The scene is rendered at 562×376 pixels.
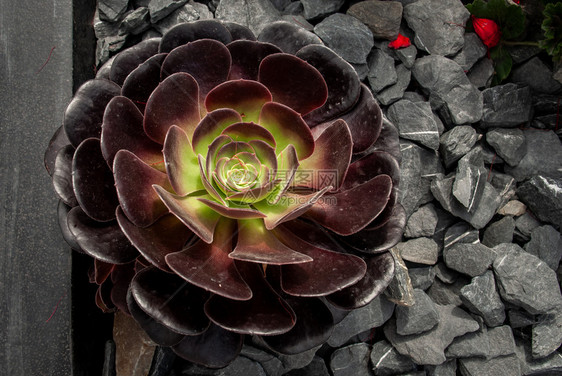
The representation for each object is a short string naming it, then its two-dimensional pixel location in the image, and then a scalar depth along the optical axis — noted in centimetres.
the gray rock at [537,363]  70
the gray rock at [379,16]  70
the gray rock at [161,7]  68
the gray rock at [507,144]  71
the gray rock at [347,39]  69
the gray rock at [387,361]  69
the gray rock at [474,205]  70
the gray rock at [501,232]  71
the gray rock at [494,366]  69
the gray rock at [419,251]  69
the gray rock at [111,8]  68
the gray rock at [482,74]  72
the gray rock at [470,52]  71
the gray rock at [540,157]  71
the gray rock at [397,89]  70
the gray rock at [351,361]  69
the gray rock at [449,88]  70
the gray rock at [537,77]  71
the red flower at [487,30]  71
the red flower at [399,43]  71
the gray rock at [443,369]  70
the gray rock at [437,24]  71
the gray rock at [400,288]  67
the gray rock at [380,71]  70
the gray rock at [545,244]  71
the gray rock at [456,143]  70
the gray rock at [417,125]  70
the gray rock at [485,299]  69
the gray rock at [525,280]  69
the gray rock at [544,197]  70
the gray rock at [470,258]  69
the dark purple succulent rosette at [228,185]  58
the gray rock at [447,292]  70
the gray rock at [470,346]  69
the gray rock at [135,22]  68
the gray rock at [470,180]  69
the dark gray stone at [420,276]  70
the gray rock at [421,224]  70
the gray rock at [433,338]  69
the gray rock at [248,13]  69
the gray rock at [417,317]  69
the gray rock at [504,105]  71
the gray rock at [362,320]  69
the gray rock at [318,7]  69
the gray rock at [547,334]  69
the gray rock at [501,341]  69
